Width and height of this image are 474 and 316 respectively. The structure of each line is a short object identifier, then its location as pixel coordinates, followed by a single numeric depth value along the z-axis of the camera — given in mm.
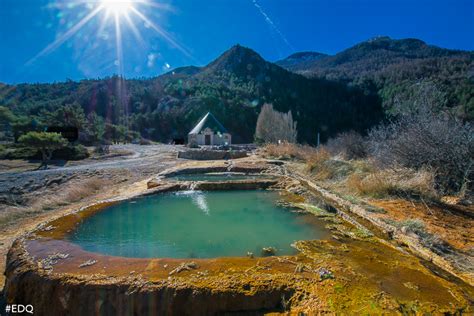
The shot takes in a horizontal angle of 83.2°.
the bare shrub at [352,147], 12703
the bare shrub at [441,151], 6227
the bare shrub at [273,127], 28988
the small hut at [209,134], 31844
